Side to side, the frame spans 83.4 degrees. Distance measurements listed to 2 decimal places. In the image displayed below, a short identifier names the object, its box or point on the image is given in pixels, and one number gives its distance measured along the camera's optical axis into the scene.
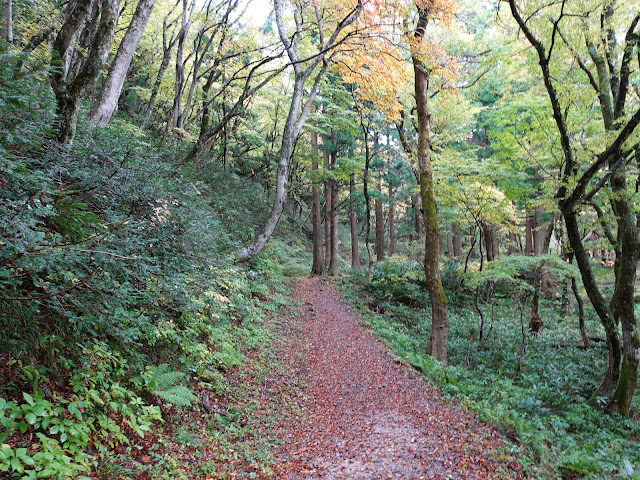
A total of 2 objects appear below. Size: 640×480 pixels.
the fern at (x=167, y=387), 3.90
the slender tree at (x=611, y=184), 6.65
